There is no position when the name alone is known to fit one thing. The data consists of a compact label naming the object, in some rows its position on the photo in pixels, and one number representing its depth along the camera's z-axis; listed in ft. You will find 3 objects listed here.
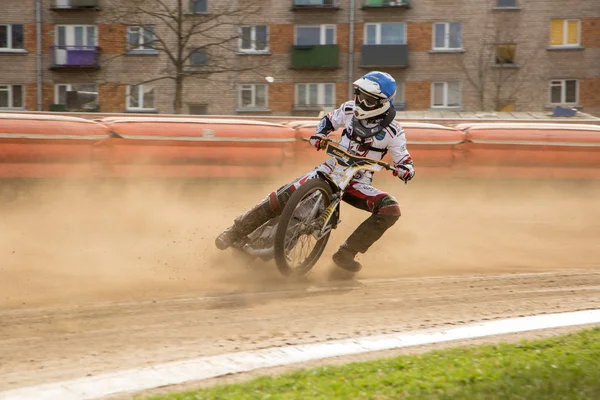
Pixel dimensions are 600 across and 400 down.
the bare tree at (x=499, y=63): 144.15
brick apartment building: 144.25
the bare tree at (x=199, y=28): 141.08
